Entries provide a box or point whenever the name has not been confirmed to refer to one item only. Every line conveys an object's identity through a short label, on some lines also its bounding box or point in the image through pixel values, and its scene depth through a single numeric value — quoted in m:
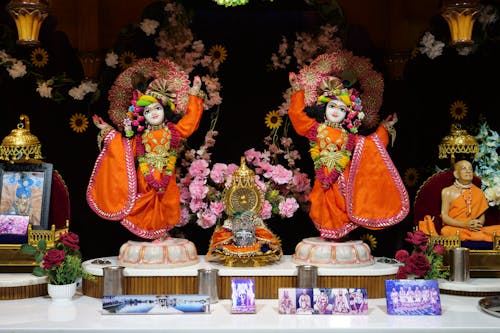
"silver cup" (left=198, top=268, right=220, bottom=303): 4.77
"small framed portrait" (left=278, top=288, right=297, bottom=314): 4.52
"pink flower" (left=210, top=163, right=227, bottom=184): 5.75
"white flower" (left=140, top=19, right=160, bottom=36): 5.79
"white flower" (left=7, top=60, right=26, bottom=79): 5.80
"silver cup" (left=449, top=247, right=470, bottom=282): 4.97
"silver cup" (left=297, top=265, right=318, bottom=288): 4.82
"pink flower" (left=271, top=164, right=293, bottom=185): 5.78
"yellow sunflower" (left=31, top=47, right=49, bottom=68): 5.82
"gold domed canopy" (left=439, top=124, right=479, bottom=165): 5.36
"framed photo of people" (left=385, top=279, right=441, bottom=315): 4.45
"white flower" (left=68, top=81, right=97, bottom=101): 5.79
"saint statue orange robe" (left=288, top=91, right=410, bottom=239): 5.05
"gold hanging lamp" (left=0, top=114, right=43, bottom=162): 5.18
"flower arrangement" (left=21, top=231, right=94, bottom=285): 4.73
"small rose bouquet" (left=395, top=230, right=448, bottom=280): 4.71
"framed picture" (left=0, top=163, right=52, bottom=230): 5.29
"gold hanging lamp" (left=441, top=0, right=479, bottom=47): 5.12
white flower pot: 4.77
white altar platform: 4.14
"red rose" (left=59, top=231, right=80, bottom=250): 4.88
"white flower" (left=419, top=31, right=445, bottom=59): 5.79
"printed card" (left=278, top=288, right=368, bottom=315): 4.48
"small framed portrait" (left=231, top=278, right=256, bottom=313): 4.52
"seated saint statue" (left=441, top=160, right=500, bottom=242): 5.22
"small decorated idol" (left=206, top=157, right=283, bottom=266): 5.03
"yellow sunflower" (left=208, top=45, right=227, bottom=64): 5.88
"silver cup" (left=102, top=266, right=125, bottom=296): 4.80
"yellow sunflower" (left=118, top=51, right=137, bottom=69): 5.80
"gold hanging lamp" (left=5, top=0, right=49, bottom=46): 5.07
